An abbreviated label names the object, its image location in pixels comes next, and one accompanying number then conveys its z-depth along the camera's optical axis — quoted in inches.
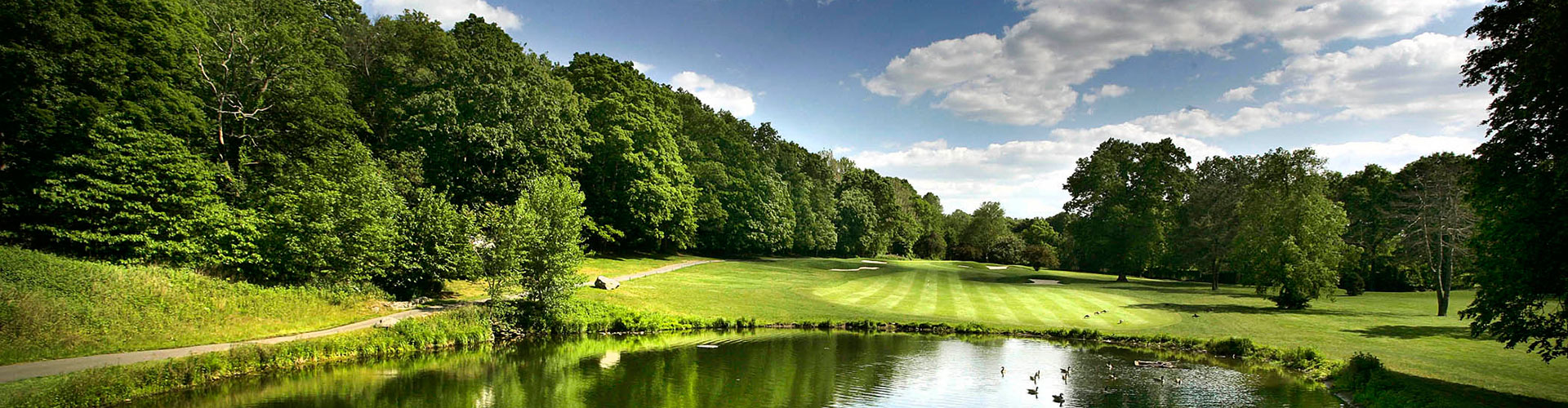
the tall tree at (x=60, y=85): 823.1
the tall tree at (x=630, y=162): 1793.8
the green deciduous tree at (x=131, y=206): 789.9
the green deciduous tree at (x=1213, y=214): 2003.0
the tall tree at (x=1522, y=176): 486.6
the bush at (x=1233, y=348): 872.9
